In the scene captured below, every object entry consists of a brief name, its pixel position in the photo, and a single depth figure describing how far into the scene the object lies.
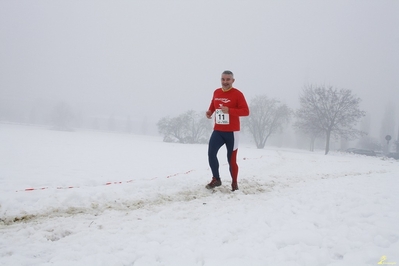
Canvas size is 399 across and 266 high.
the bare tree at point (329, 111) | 29.62
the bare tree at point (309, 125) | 31.11
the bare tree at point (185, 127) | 49.44
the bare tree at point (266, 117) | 43.03
